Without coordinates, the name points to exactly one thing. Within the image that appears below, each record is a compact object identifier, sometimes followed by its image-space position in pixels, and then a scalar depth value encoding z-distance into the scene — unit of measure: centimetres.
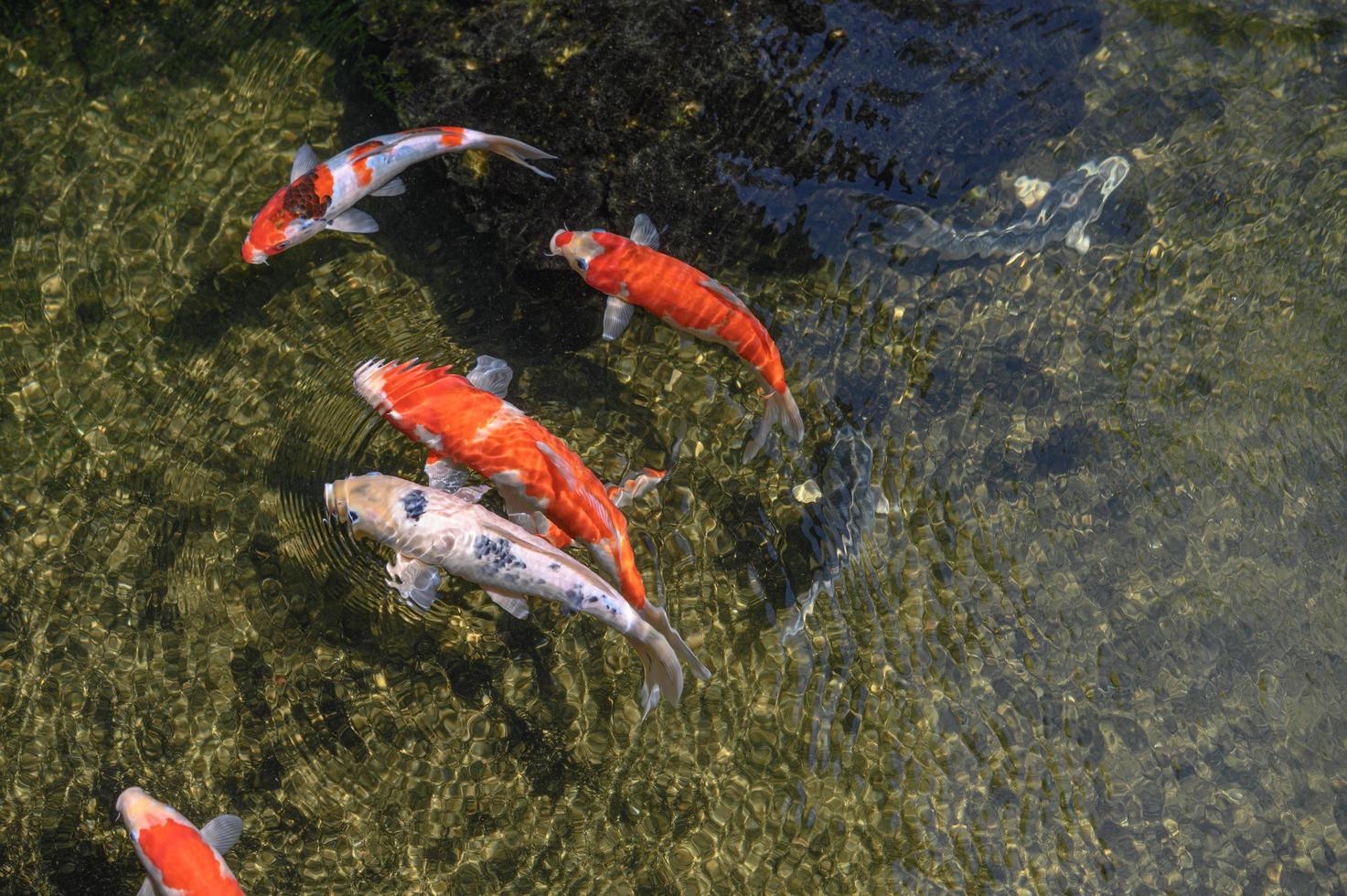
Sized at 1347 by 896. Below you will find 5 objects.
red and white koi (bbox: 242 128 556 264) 582
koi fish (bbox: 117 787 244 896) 468
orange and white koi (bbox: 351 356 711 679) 506
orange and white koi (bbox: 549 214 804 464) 554
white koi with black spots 482
